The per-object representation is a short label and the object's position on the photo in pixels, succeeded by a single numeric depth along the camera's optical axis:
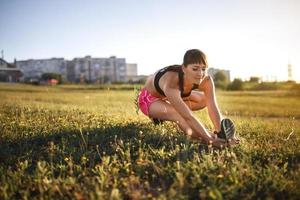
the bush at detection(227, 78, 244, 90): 66.44
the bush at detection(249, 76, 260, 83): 83.69
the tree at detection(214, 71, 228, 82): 84.66
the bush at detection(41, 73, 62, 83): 95.00
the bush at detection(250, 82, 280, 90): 67.49
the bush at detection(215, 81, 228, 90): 67.88
